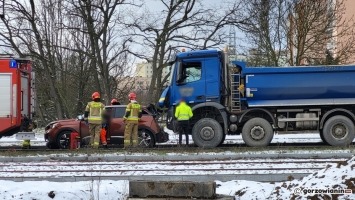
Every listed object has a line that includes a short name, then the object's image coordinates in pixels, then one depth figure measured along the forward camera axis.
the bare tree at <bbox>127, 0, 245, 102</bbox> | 30.64
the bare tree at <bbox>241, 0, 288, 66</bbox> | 26.75
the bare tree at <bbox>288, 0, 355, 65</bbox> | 25.70
